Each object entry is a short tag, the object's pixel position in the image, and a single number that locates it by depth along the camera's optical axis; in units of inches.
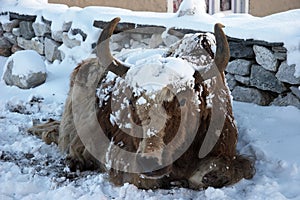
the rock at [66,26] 240.4
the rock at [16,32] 283.3
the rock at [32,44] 266.9
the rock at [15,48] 288.3
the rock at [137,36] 208.1
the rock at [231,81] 168.7
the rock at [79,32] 228.4
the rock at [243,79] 162.9
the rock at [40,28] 256.2
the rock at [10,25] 285.2
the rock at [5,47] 295.6
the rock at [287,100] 148.7
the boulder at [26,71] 218.7
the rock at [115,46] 215.6
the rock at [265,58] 152.6
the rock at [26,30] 273.7
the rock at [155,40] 196.5
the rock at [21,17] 270.7
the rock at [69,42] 233.7
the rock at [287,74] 146.1
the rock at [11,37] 288.4
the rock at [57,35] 244.0
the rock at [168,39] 185.2
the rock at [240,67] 161.9
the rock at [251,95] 159.8
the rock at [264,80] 153.8
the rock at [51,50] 249.4
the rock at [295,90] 146.6
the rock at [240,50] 160.2
